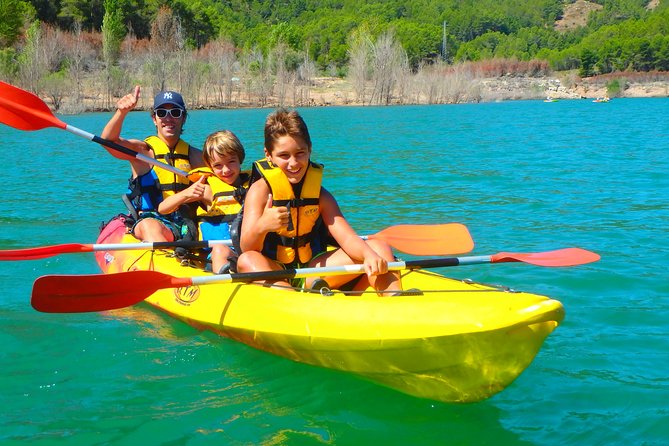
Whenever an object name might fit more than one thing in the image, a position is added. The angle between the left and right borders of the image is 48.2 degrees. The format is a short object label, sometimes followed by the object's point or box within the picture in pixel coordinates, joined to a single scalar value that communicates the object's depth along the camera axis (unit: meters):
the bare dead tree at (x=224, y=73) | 43.91
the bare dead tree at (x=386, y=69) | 46.06
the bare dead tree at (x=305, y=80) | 46.00
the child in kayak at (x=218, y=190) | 5.36
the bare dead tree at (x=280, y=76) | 44.53
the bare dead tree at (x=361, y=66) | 46.66
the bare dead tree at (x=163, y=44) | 41.81
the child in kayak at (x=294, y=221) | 4.01
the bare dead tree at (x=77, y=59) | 38.47
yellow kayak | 3.30
